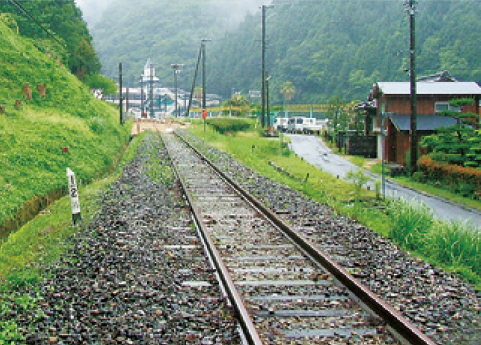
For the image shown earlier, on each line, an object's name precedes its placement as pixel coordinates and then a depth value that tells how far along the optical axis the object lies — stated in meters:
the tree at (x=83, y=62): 56.31
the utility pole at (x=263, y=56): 44.53
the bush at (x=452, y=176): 21.07
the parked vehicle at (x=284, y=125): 67.09
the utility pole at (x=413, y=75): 24.42
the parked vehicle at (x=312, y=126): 64.19
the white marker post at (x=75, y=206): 10.90
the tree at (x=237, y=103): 71.62
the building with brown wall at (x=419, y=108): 31.59
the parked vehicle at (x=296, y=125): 66.88
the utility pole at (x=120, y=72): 42.43
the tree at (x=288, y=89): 89.33
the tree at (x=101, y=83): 61.09
